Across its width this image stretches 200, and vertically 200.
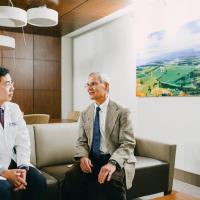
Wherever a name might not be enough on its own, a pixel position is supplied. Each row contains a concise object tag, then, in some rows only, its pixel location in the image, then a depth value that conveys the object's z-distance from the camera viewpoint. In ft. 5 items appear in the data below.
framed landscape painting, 12.92
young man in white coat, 6.75
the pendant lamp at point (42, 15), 11.23
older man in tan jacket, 7.26
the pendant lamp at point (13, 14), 10.32
